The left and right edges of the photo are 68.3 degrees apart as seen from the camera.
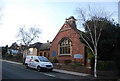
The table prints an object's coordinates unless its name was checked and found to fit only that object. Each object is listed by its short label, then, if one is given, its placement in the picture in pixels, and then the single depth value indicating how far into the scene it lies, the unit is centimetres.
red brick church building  1742
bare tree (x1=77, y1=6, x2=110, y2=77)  1047
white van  1225
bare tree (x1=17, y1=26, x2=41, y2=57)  2973
